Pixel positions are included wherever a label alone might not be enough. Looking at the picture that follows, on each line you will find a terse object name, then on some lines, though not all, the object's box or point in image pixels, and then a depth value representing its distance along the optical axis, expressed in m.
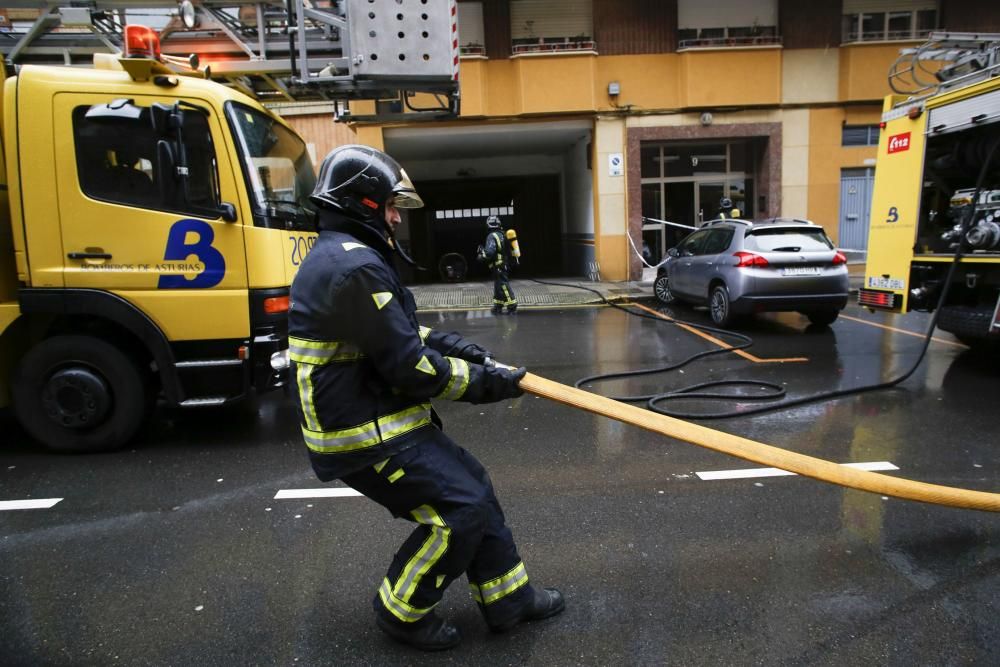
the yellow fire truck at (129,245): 4.49
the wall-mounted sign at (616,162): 15.37
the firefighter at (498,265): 11.57
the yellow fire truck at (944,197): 6.24
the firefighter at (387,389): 2.18
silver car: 8.80
